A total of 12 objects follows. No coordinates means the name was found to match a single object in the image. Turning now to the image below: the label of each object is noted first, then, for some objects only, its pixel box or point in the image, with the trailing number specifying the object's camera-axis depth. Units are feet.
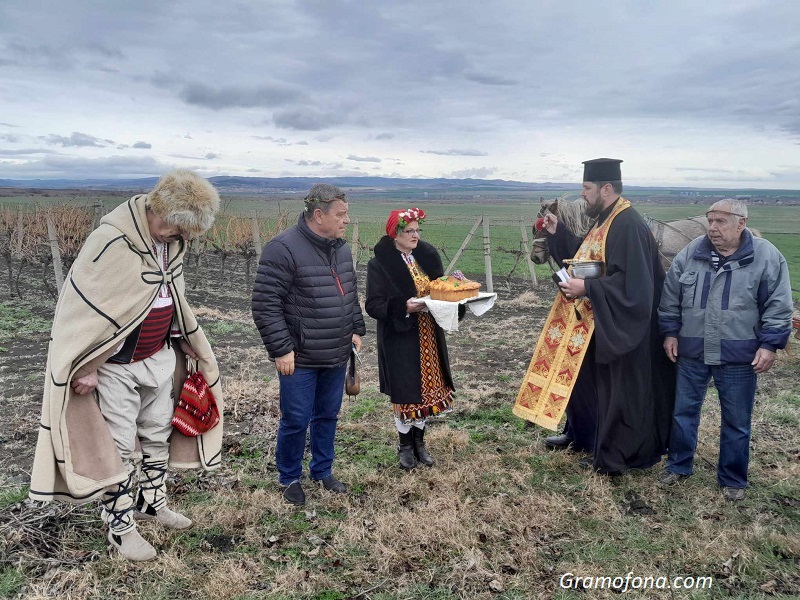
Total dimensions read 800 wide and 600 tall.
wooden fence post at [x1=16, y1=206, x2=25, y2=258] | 47.45
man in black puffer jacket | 12.53
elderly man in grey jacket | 13.52
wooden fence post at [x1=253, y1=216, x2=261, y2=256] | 52.90
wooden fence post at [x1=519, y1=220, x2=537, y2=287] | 57.26
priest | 14.53
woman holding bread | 14.75
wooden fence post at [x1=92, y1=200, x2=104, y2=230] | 45.20
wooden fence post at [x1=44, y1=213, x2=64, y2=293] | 43.91
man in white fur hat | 9.87
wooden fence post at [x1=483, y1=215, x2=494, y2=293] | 53.06
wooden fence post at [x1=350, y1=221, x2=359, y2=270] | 58.23
